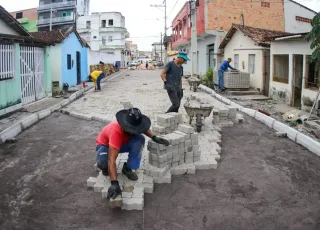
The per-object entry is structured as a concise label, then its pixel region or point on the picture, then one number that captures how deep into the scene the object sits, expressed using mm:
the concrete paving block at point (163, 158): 5094
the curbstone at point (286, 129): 7617
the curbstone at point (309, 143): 6622
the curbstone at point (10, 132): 7533
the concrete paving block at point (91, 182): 4913
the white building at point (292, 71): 10883
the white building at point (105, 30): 64625
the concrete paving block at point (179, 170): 5363
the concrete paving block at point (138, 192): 4389
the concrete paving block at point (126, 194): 4379
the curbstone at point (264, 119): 9039
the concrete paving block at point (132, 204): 4203
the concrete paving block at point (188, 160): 5629
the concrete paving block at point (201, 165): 5621
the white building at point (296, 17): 23422
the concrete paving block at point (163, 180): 5047
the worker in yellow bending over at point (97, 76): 17420
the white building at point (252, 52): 15172
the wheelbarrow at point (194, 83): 17072
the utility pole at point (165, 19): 51578
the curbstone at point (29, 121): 8898
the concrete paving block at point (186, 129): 5621
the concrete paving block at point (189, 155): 5618
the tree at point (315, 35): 7219
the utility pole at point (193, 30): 19752
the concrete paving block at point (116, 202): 4062
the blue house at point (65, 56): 17281
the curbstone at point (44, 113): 10288
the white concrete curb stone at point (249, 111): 10423
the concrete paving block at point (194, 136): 5637
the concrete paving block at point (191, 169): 5446
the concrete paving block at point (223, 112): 8758
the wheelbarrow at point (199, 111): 7770
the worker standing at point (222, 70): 15675
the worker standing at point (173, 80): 8141
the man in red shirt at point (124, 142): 4285
